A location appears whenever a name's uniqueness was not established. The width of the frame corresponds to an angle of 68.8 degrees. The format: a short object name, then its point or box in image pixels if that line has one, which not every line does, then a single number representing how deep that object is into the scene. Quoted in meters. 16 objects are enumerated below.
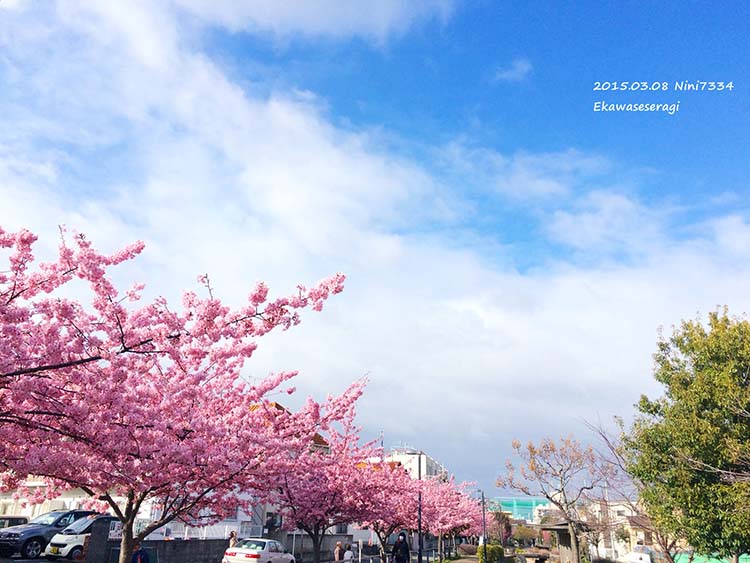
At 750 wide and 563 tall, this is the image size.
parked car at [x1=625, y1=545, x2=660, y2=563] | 34.81
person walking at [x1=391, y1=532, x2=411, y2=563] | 21.91
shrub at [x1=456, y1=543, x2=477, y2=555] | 60.11
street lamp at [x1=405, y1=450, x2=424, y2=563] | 27.98
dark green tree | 14.34
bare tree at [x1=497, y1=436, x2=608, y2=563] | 29.31
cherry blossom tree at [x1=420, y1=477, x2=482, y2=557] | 40.90
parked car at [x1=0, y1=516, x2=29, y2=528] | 25.83
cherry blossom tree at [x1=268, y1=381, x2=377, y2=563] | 22.52
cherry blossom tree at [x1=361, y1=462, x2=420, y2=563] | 26.39
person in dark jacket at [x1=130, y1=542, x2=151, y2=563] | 13.68
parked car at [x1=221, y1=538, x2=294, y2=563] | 20.09
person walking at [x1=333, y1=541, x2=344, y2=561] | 26.89
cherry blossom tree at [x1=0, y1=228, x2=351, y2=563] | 7.86
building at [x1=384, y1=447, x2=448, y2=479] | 82.25
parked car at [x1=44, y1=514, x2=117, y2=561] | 19.66
